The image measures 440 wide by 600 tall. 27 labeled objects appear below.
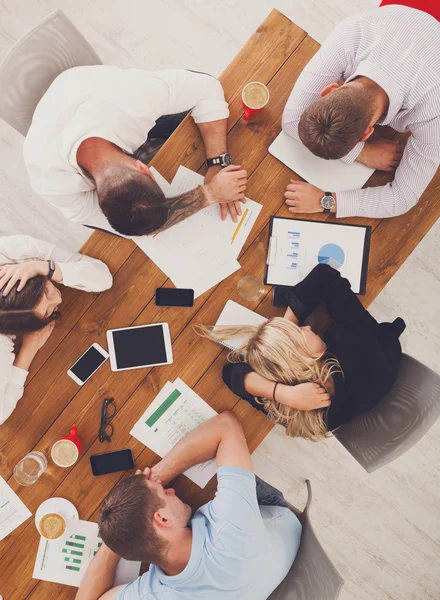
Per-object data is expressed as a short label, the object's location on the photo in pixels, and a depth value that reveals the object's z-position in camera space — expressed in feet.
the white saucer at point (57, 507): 6.43
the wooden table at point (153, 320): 6.41
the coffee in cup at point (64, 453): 6.33
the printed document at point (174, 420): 6.48
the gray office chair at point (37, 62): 5.81
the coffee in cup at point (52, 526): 6.35
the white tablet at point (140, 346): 6.49
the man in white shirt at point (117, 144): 5.29
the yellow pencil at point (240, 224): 6.51
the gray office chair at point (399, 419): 5.59
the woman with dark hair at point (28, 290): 5.91
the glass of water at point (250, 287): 6.44
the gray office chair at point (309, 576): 5.54
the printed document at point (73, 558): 6.42
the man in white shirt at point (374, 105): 5.37
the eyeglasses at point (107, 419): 6.45
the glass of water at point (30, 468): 6.42
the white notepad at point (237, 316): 6.47
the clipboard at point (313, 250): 6.42
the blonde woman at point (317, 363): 6.02
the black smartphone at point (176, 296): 6.47
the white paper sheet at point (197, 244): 6.48
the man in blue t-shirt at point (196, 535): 5.78
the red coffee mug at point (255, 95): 6.24
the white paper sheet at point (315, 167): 6.46
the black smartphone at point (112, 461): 6.41
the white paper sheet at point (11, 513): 6.45
